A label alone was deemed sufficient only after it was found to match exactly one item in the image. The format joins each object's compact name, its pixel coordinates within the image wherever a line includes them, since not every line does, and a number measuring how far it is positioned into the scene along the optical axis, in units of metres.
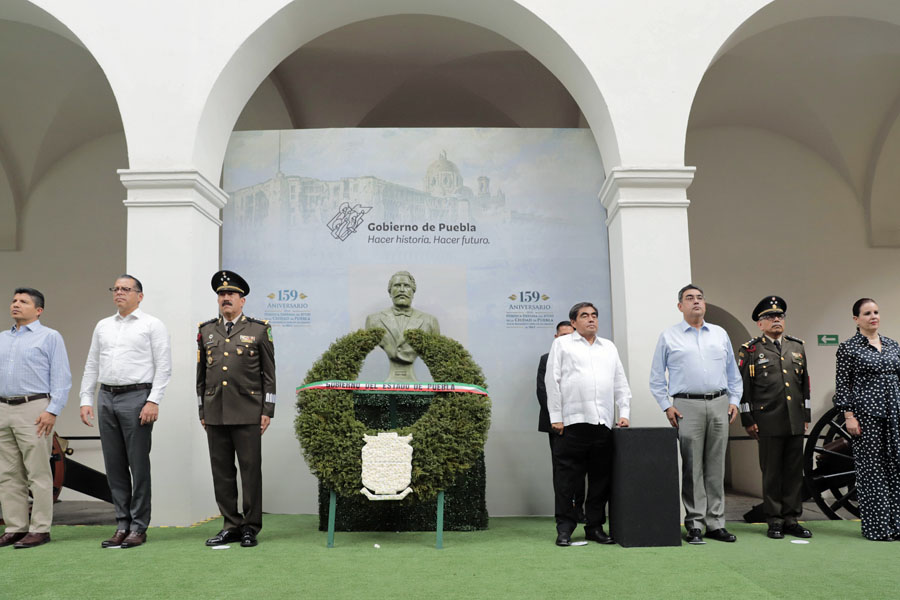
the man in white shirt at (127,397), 5.54
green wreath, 5.44
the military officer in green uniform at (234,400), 5.52
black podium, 5.35
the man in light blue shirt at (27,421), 5.54
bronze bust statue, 7.02
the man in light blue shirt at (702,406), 5.71
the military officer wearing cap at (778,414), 5.86
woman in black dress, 5.70
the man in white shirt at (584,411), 5.48
